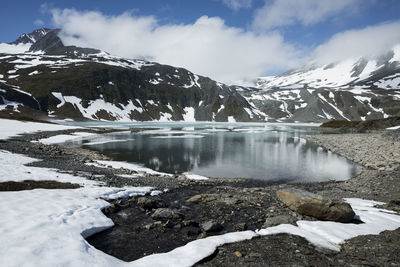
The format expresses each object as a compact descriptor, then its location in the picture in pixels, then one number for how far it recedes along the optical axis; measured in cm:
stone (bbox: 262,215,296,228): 1212
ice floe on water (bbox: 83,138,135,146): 5266
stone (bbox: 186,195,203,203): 1598
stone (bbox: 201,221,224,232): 1162
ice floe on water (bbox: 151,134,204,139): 7578
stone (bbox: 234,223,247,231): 1182
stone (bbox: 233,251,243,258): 866
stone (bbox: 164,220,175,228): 1177
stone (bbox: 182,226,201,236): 1134
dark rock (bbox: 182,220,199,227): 1213
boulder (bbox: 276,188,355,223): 1226
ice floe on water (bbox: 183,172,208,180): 2592
